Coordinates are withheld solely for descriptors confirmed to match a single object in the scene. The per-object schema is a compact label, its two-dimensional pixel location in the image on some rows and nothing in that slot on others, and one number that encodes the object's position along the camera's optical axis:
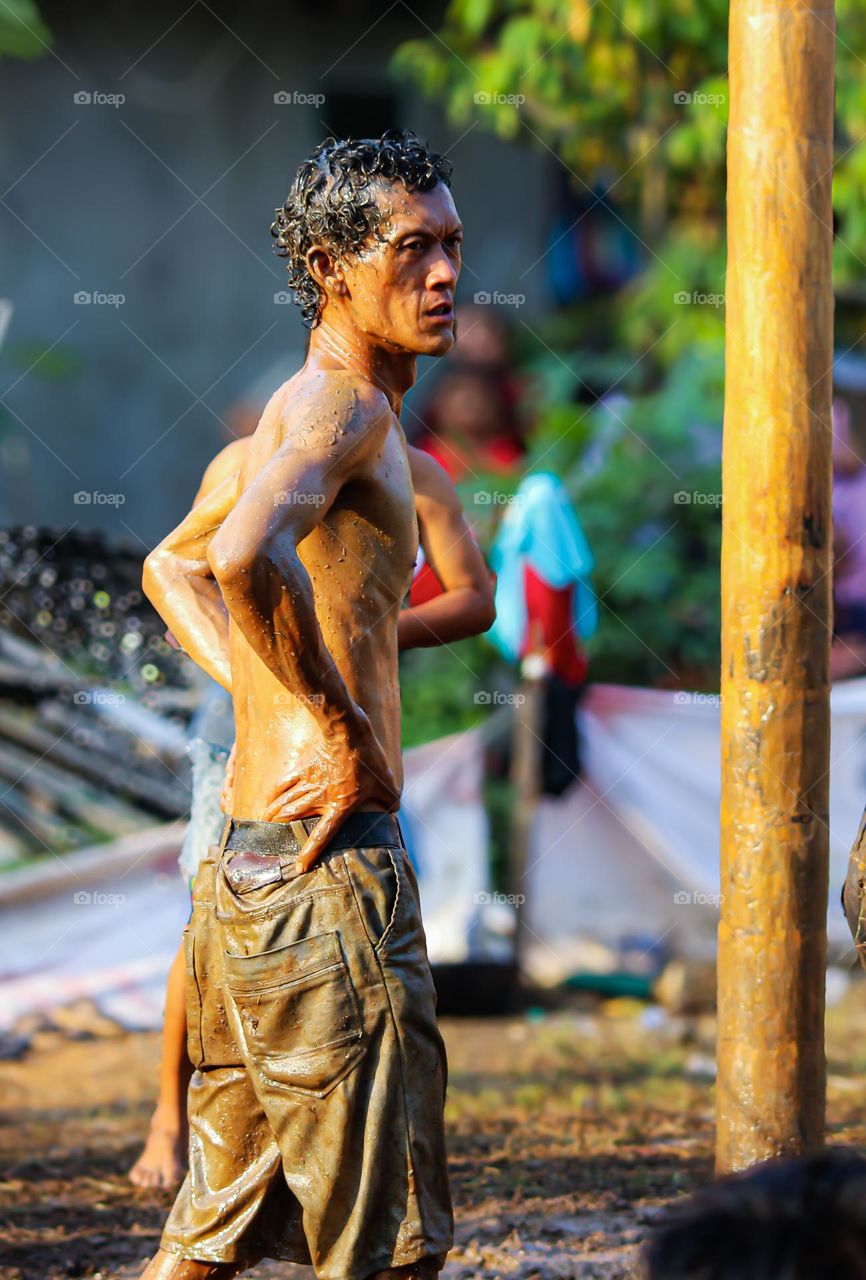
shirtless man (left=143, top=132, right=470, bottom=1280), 5.17
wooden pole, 6.29
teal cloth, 13.80
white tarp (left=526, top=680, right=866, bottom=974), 14.12
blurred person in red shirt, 18.80
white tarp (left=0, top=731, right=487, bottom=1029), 13.00
